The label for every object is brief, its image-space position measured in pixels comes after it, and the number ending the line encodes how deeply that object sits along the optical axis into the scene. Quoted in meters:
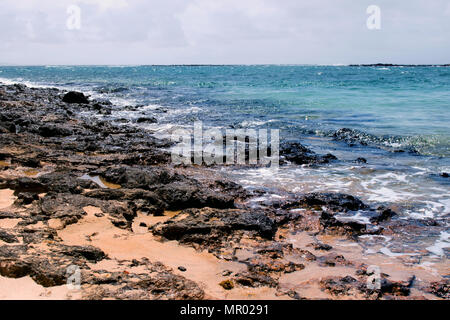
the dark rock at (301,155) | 10.90
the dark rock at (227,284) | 4.18
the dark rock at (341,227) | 6.26
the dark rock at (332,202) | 7.32
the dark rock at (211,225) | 5.48
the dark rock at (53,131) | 12.62
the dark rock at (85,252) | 4.39
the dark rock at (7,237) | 4.54
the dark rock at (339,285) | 4.29
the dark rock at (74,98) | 24.80
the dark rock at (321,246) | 5.60
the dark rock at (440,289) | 4.41
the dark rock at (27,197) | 5.99
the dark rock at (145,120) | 18.25
